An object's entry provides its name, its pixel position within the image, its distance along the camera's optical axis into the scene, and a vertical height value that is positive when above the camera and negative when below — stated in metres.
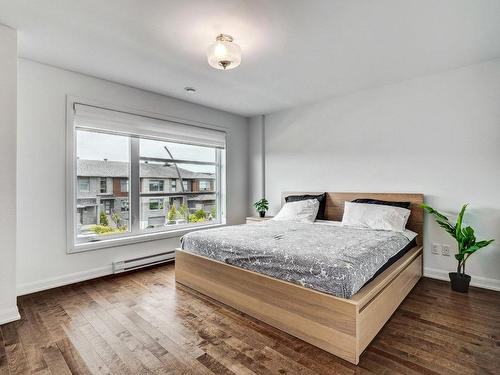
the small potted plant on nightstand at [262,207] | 4.52 -0.32
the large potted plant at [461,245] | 2.62 -0.58
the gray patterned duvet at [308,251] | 1.80 -0.52
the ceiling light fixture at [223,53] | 2.16 +1.14
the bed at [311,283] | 1.71 -0.76
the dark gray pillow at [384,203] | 3.16 -0.19
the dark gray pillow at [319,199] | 3.87 -0.17
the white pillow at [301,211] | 3.63 -0.33
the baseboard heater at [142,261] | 3.31 -0.98
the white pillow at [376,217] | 2.95 -0.34
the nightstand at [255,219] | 4.28 -0.51
